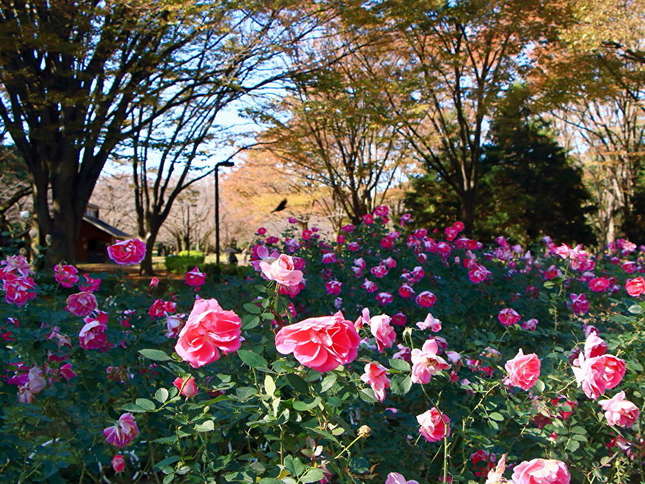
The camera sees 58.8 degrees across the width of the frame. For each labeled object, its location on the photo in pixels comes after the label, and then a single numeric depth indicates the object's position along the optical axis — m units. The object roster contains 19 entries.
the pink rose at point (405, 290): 3.96
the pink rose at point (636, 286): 2.96
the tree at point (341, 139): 13.20
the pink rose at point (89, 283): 2.63
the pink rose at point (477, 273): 4.27
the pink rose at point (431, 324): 1.93
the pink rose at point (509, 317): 3.12
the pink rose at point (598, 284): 4.35
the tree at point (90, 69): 9.51
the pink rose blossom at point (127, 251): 2.22
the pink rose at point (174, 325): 2.11
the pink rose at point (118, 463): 1.79
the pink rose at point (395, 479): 1.41
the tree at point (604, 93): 11.79
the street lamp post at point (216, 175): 16.38
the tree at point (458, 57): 13.25
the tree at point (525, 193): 20.22
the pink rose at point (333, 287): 4.14
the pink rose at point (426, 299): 3.61
